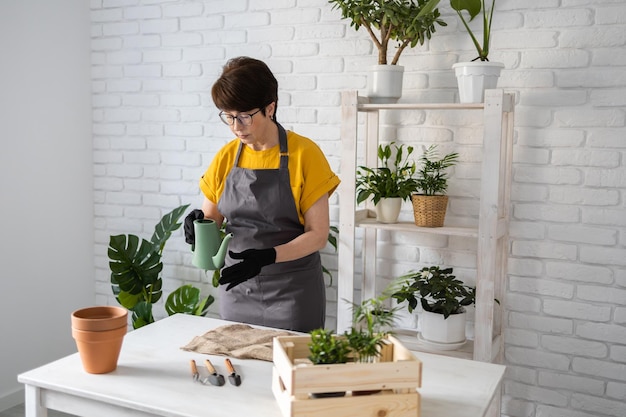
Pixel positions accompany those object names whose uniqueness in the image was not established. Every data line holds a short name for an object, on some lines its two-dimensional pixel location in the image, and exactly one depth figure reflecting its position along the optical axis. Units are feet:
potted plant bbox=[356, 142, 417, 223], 8.76
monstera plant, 10.40
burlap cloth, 5.49
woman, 7.61
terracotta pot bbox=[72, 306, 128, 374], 5.00
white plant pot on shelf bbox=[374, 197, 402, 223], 8.80
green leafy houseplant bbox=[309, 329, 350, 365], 4.29
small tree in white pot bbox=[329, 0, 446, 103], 8.52
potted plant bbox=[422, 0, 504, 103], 8.11
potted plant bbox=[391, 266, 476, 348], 8.34
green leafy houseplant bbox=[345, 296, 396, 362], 4.35
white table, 4.56
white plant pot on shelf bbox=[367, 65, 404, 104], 8.77
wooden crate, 4.10
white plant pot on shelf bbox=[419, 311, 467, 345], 8.45
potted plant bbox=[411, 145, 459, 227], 8.54
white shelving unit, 7.93
